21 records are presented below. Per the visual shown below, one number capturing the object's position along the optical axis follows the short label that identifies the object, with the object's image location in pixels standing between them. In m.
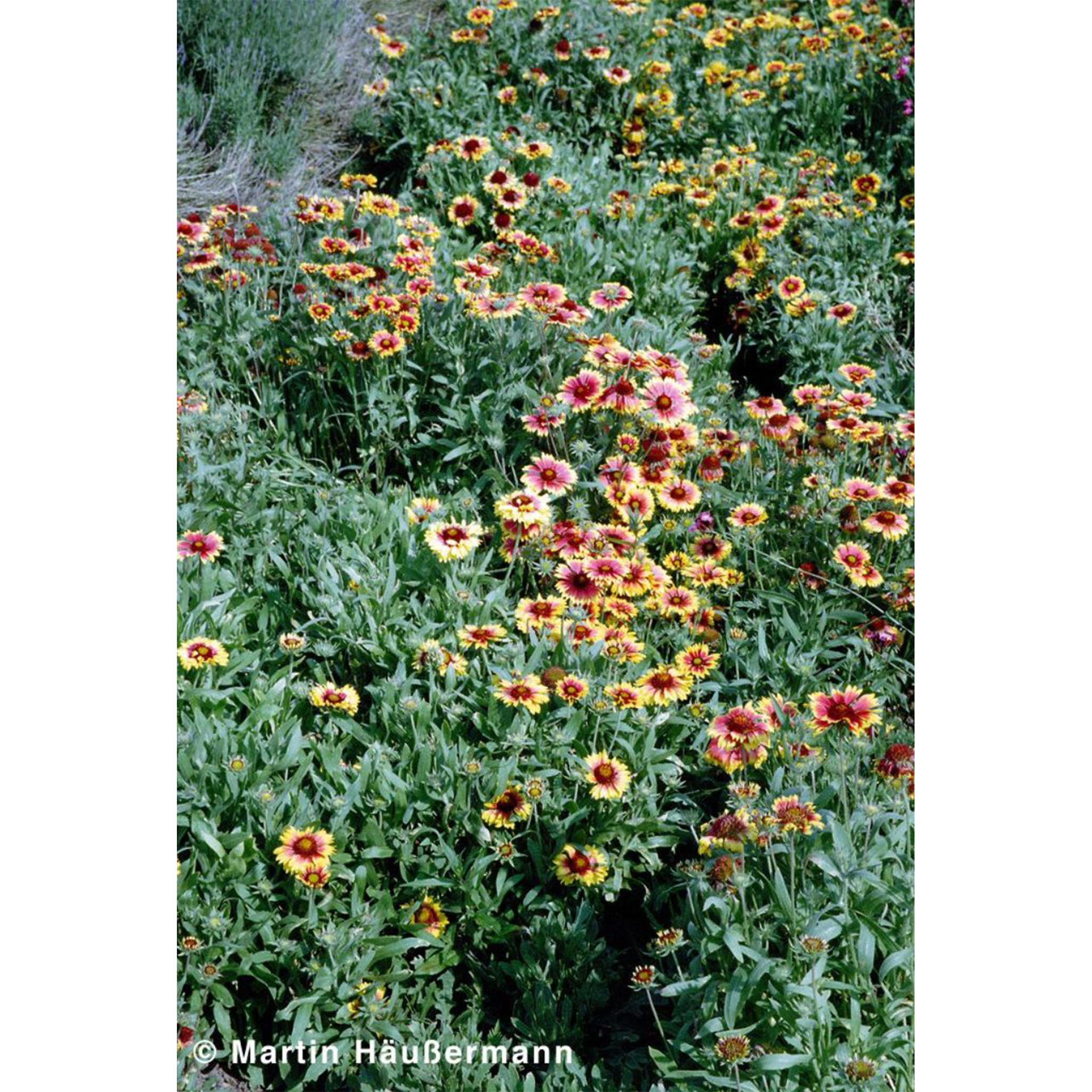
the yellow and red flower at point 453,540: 2.67
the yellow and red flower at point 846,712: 2.26
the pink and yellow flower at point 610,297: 3.32
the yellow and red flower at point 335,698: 2.47
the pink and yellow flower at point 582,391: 2.99
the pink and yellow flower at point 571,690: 2.41
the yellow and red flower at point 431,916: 2.31
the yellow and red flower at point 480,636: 2.54
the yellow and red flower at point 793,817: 2.03
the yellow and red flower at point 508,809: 2.30
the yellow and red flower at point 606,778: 2.31
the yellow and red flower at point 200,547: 2.66
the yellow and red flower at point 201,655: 2.43
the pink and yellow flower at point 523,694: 2.40
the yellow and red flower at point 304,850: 2.19
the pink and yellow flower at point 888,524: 2.81
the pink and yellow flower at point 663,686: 2.49
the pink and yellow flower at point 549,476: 2.88
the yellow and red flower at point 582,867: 2.28
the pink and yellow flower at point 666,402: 3.00
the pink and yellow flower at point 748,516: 2.90
